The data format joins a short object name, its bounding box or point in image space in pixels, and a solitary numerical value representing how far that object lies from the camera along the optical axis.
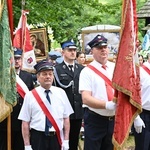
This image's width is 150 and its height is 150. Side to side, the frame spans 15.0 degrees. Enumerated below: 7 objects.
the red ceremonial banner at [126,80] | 7.09
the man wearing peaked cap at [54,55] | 12.68
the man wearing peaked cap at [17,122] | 8.57
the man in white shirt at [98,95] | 7.82
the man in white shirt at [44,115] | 7.52
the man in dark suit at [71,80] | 9.55
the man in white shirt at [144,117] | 8.38
